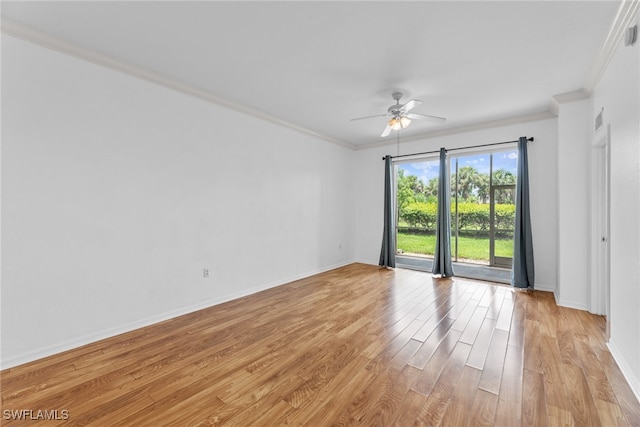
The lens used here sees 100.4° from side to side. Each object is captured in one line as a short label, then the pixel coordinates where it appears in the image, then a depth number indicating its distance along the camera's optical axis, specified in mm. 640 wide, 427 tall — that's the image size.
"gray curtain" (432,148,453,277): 4773
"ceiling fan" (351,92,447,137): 3299
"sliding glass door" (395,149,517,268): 4598
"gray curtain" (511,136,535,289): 4066
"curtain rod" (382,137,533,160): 4345
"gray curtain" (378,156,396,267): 5527
